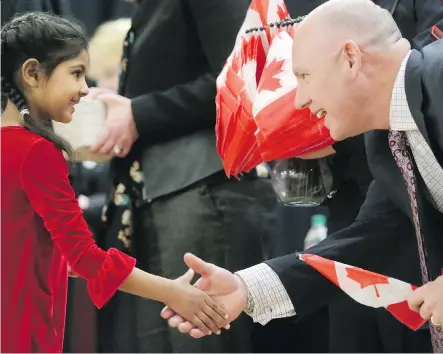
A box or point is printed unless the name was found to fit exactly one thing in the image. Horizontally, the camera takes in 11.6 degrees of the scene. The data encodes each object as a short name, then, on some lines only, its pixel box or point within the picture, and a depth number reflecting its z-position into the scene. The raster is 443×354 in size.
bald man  3.64
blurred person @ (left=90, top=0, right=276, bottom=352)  4.06
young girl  3.63
